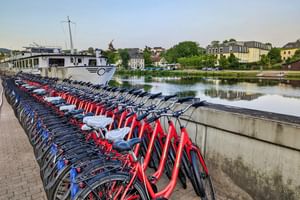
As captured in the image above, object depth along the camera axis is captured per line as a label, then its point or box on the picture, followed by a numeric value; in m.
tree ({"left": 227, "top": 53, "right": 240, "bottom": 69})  65.60
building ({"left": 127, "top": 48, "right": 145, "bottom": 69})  97.69
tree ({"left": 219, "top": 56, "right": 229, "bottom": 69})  65.62
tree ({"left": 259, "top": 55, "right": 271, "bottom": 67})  65.81
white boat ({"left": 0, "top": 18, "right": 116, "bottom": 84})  15.76
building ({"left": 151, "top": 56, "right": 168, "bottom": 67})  103.22
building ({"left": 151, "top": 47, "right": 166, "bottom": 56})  147.23
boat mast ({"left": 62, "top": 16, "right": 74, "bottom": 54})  24.62
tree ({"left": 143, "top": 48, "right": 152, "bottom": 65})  97.38
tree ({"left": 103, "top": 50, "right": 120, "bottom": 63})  81.28
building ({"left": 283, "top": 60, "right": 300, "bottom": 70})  55.44
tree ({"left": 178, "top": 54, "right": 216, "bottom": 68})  70.94
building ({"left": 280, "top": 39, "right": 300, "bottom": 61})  84.31
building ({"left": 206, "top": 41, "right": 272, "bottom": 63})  84.94
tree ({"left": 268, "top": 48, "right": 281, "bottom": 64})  71.64
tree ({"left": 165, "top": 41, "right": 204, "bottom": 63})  93.78
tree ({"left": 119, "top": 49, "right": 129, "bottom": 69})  89.00
